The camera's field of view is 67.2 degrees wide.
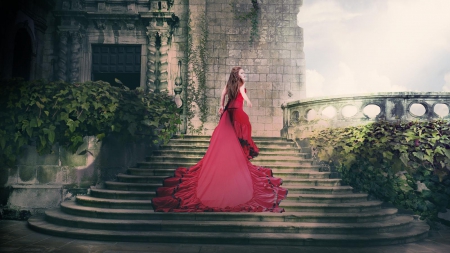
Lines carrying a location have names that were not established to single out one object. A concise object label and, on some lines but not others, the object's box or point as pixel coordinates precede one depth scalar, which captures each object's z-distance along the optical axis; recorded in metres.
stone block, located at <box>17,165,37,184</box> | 6.95
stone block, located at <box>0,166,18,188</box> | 6.90
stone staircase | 5.04
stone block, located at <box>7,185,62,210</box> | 6.84
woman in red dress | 5.60
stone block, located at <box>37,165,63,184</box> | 6.99
